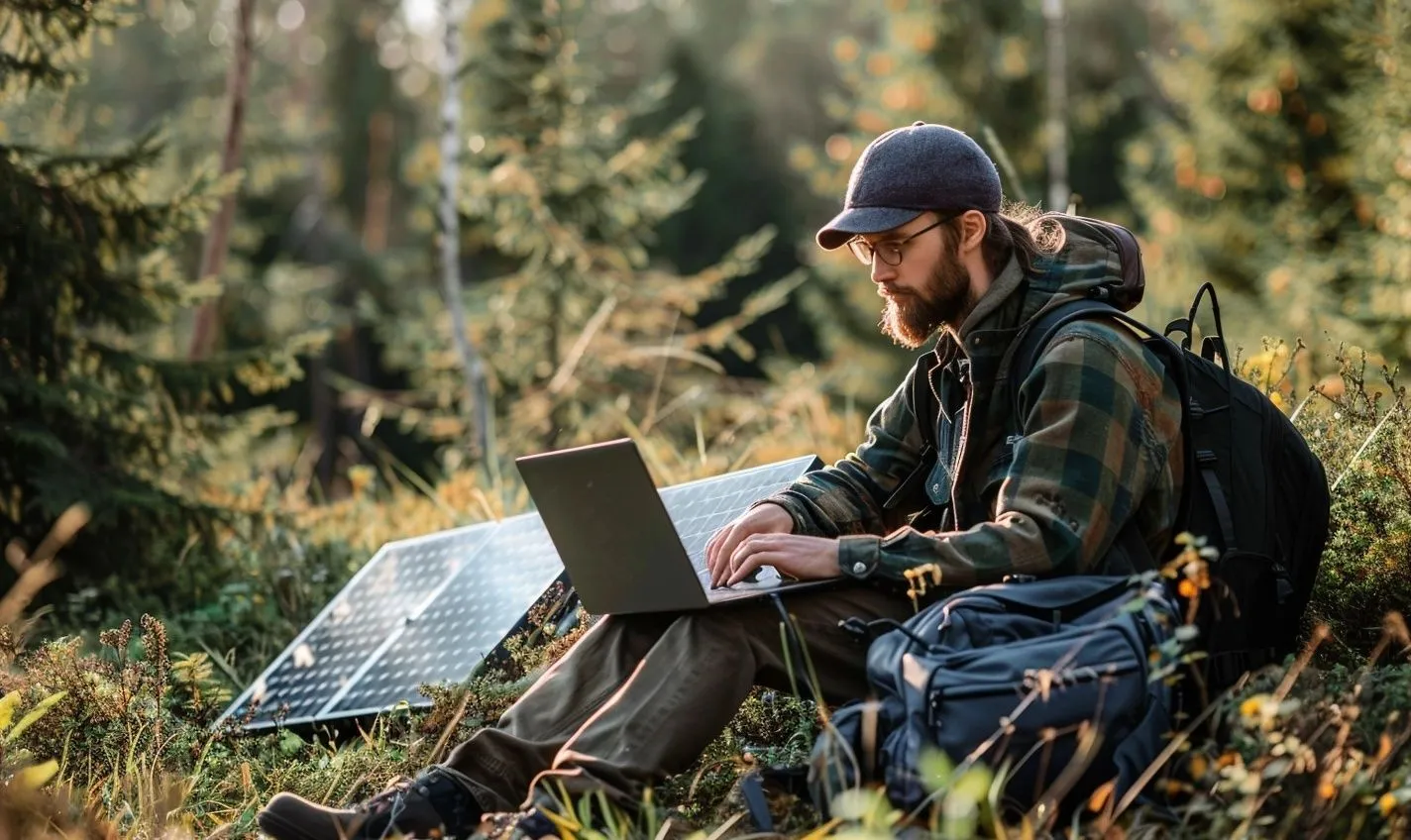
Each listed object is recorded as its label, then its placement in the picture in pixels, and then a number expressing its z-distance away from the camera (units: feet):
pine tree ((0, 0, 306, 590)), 22.39
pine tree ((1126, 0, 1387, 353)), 40.65
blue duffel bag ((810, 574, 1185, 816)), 9.73
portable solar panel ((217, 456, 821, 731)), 15.51
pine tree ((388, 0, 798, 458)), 40.24
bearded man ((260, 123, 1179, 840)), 10.91
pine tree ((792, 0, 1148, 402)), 61.57
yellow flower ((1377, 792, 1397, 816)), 8.80
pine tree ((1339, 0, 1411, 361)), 30.07
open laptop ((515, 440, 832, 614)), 11.20
